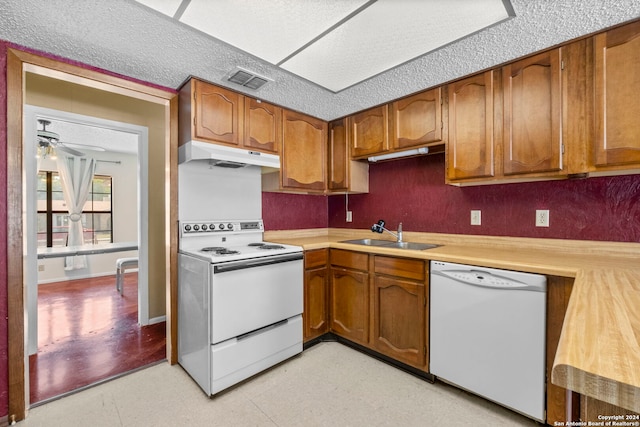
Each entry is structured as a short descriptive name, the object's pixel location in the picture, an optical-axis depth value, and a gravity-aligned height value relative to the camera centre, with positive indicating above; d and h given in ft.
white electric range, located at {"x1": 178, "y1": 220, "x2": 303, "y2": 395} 6.25 -2.19
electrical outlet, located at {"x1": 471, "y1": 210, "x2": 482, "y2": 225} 7.80 -0.16
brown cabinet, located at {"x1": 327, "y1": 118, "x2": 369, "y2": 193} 9.77 +1.54
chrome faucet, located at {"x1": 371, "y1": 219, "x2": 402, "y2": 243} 9.02 -0.55
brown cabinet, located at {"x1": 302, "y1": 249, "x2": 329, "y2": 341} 8.20 -2.38
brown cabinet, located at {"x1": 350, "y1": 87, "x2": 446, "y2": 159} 7.57 +2.46
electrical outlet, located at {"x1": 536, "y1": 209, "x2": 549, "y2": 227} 6.79 -0.16
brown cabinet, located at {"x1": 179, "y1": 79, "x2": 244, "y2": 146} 7.14 +2.51
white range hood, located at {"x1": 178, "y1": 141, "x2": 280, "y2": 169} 7.00 +1.44
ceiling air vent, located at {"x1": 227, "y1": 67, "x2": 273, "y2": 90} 6.66 +3.20
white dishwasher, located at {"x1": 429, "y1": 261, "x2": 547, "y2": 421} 5.15 -2.36
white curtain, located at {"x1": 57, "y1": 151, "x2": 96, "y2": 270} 16.61 +1.31
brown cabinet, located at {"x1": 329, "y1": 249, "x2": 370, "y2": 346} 7.86 -2.34
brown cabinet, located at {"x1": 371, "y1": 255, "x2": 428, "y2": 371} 6.68 -2.38
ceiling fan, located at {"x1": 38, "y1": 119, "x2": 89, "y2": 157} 10.93 +2.87
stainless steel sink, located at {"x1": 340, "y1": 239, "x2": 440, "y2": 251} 8.56 -1.00
